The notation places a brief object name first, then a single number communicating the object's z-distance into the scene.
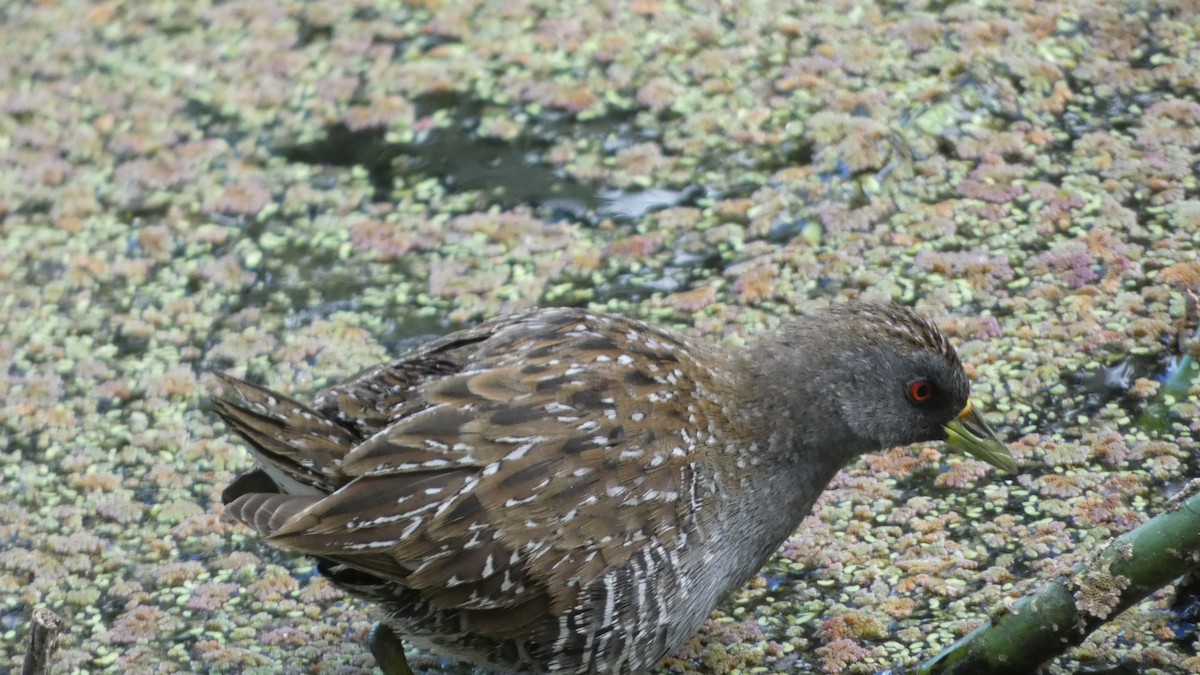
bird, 7.62
